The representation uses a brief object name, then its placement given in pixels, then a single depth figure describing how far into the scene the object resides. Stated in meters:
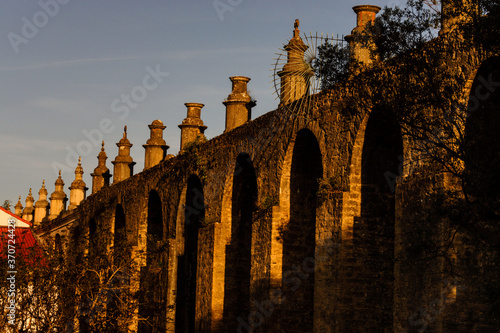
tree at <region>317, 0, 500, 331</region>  11.06
